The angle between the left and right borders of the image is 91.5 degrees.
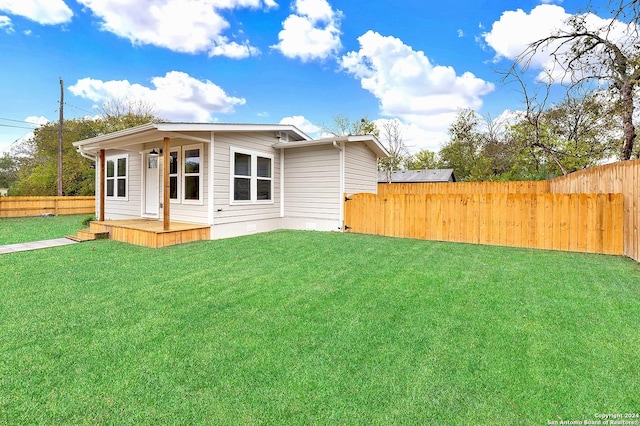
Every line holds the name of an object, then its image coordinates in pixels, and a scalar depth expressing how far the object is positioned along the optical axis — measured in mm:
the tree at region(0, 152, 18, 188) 28984
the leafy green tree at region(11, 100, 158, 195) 18547
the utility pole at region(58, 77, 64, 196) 15704
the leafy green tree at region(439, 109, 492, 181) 29359
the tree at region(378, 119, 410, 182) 30000
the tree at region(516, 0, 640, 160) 6902
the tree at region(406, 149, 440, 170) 35062
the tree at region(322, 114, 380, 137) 27984
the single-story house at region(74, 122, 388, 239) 7727
